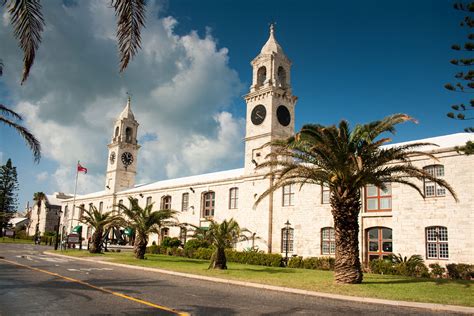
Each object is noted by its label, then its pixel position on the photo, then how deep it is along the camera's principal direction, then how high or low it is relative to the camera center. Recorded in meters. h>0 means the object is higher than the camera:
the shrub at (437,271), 20.64 -1.46
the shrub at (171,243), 37.81 -1.09
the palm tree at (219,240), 21.28 -0.39
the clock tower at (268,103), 34.53 +11.68
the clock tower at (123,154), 56.03 +10.65
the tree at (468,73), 17.51 +7.58
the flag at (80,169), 39.94 +5.85
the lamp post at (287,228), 27.08 +0.53
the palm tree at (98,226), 31.72 +0.19
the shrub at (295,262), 25.56 -1.65
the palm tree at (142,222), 27.69 +0.55
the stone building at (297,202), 22.08 +2.56
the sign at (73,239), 36.61 -1.09
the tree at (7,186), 72.19 +6.95
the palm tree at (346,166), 15.90 +2.95
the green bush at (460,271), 19.81 -1.38
